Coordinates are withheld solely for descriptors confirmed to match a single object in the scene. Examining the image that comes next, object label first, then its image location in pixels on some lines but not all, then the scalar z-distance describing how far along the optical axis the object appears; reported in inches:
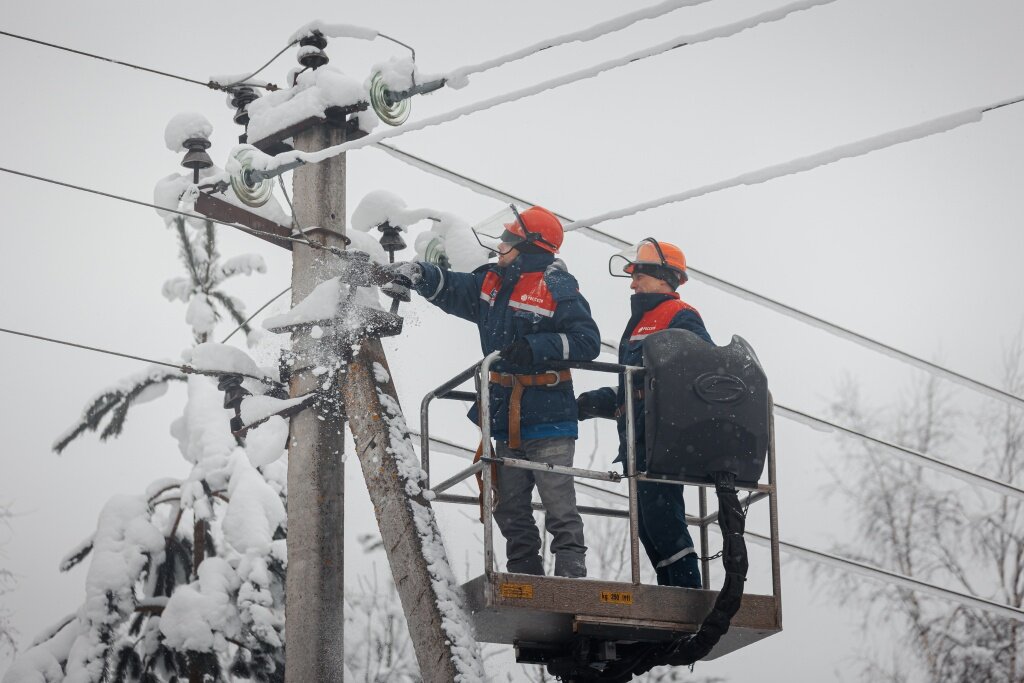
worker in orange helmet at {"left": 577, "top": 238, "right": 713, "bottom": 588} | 522.9
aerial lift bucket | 478.0
